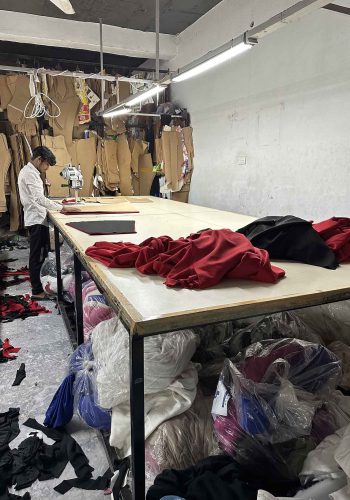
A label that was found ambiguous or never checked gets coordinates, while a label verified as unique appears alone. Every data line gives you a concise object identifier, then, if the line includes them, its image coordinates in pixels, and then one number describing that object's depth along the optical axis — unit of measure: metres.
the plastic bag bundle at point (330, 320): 2.06
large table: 1.16
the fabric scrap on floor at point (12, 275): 4.66
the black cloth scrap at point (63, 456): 1.84
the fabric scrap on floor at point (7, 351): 2.88
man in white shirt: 4.01
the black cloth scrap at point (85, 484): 1.74
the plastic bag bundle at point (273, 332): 1.97
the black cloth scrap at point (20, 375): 2.55
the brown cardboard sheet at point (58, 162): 6.52
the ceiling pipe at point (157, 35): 3.00
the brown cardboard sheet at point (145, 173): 7.30
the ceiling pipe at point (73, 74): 4.50
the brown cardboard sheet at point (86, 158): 6.79
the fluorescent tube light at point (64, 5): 2.58
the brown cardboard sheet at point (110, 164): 6.86
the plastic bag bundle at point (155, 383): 1.54
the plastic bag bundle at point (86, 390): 1.81
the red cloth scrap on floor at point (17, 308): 3.67
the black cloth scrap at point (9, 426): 2.02
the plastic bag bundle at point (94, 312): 2.50
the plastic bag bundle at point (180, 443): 1.43
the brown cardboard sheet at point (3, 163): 6.38
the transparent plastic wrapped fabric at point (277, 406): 1.34
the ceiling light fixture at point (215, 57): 2.40
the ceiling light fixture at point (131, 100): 3.65
